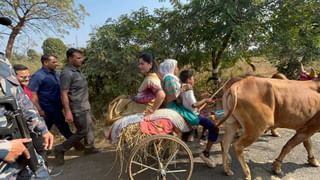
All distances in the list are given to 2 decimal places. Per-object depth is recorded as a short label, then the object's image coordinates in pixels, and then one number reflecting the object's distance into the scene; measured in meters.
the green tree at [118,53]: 6.23
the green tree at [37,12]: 10.18
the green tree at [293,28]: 5.99
